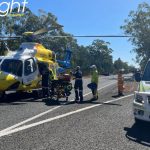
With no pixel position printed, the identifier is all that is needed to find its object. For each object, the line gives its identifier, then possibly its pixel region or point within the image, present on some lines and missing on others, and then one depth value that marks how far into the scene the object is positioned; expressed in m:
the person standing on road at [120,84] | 11.53
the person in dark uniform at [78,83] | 9.20
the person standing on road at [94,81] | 9.59
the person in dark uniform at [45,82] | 9.99
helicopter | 9.16
